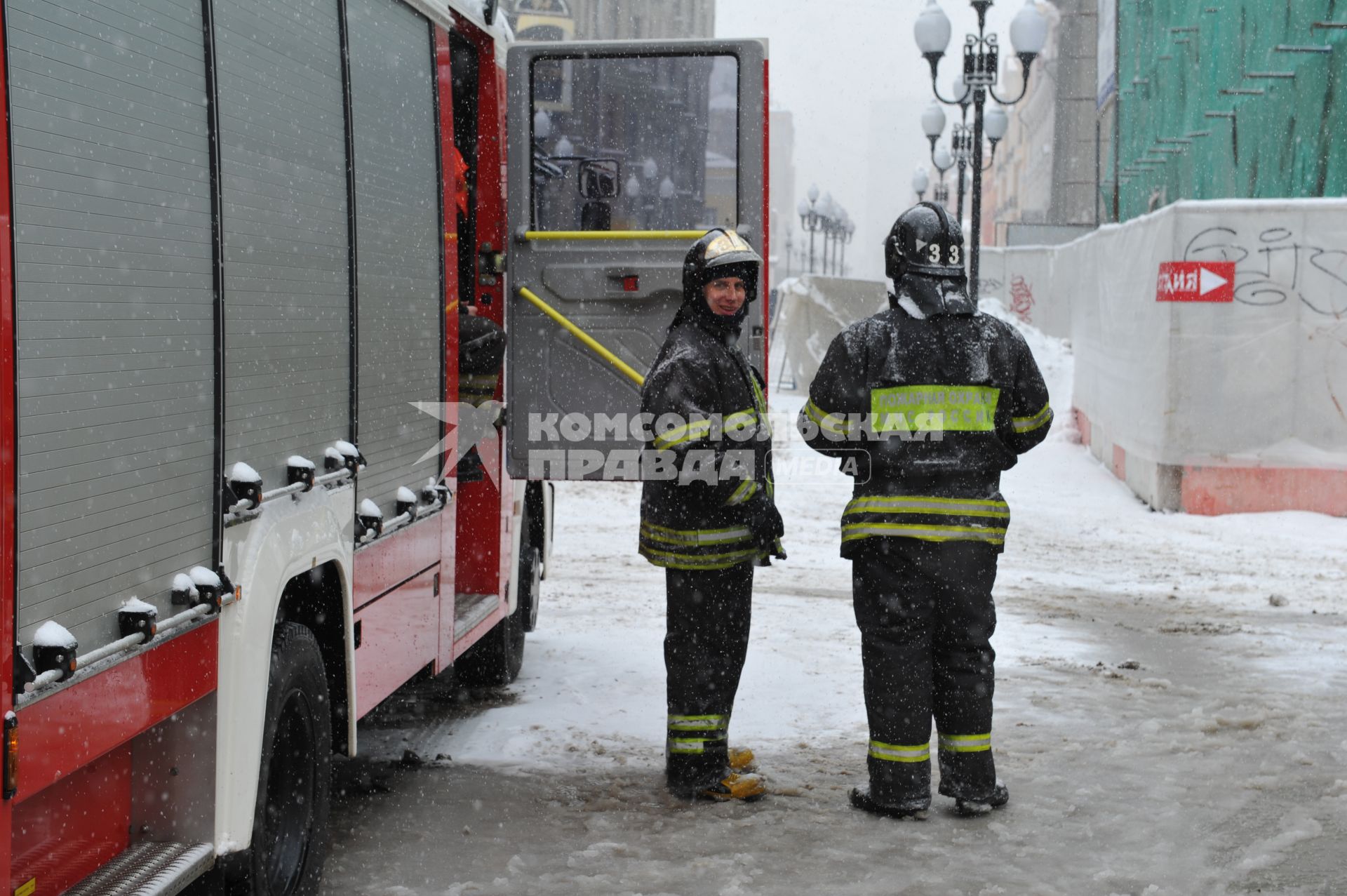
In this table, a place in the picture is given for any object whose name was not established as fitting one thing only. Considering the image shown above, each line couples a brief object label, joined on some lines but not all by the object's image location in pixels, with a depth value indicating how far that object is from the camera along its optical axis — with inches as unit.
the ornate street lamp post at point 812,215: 1451.8
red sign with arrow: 492.4
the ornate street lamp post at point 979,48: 625.9
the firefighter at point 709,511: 198.2
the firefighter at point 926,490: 195.0
